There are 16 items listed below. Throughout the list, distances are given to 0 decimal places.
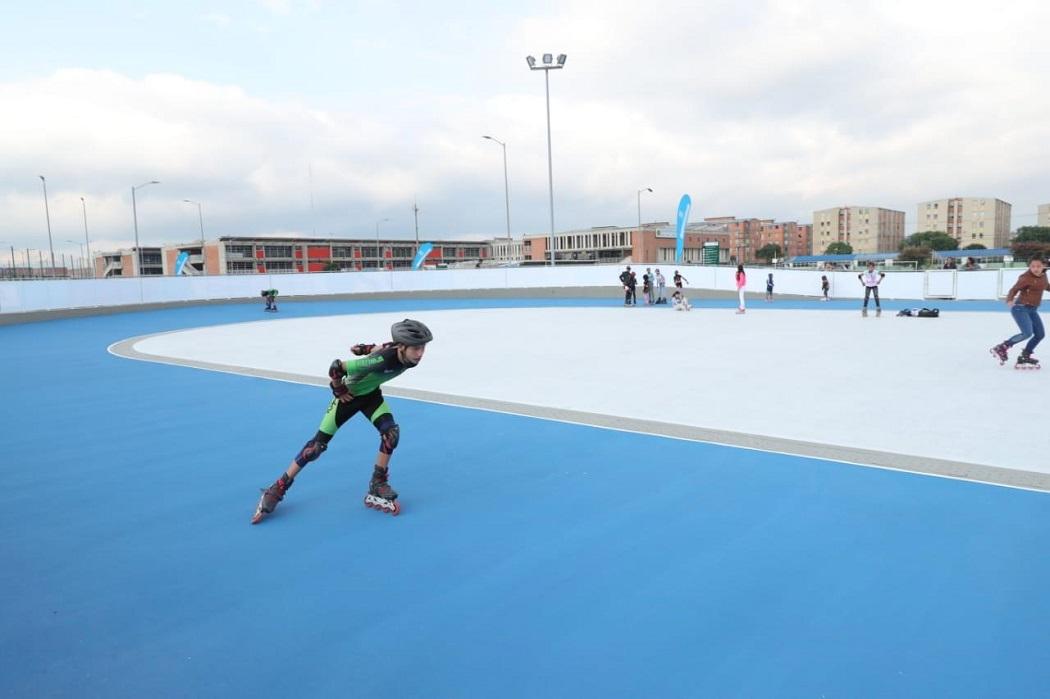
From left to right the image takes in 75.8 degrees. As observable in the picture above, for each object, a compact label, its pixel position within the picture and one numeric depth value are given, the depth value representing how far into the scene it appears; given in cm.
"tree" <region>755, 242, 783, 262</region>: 18300
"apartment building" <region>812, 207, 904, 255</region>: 19775
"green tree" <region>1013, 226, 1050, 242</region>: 13081
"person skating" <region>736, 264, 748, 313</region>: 2227
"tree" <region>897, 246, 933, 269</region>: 10578
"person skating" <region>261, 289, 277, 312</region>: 2830
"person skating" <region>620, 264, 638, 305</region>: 2891
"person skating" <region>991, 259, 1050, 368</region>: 1031
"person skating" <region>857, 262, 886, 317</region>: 2022
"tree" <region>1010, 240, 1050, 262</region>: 9534
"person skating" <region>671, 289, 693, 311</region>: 2517
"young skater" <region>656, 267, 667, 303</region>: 2897
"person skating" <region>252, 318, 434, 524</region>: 462
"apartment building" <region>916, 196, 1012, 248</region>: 17438
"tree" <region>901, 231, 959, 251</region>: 14450
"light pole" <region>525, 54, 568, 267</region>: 3416
